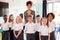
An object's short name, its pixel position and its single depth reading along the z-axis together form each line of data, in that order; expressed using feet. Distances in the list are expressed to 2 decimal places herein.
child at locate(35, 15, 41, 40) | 6.93
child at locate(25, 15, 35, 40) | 7.01
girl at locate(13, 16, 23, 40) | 7.26
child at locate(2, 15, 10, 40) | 7.55
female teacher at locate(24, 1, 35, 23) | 6.99
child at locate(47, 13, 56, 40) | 6.63
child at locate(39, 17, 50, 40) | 6.74
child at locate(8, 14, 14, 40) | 7.48
